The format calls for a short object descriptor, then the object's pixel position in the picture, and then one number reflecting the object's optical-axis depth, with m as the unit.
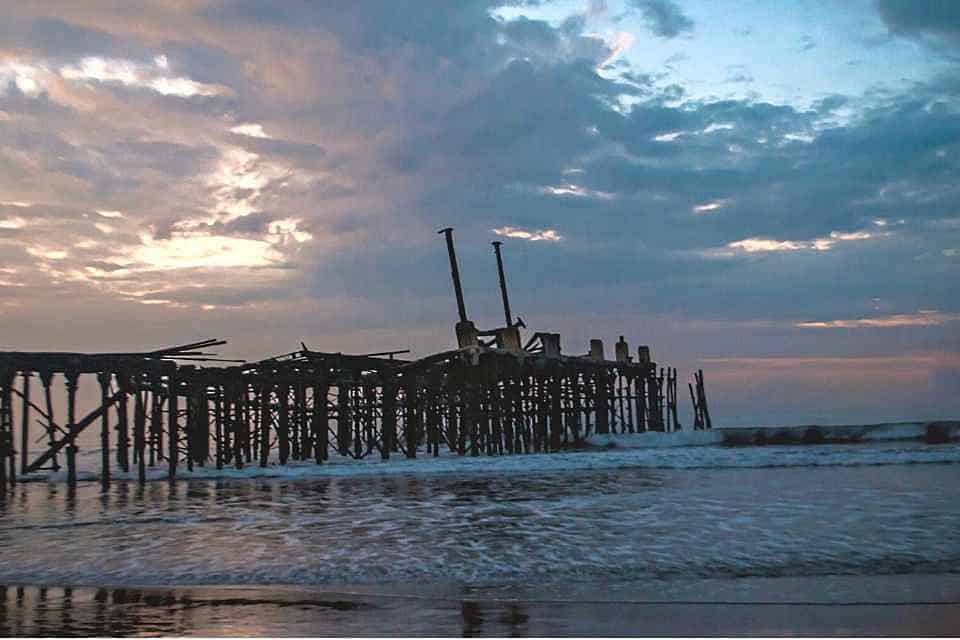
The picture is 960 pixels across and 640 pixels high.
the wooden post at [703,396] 43.88
